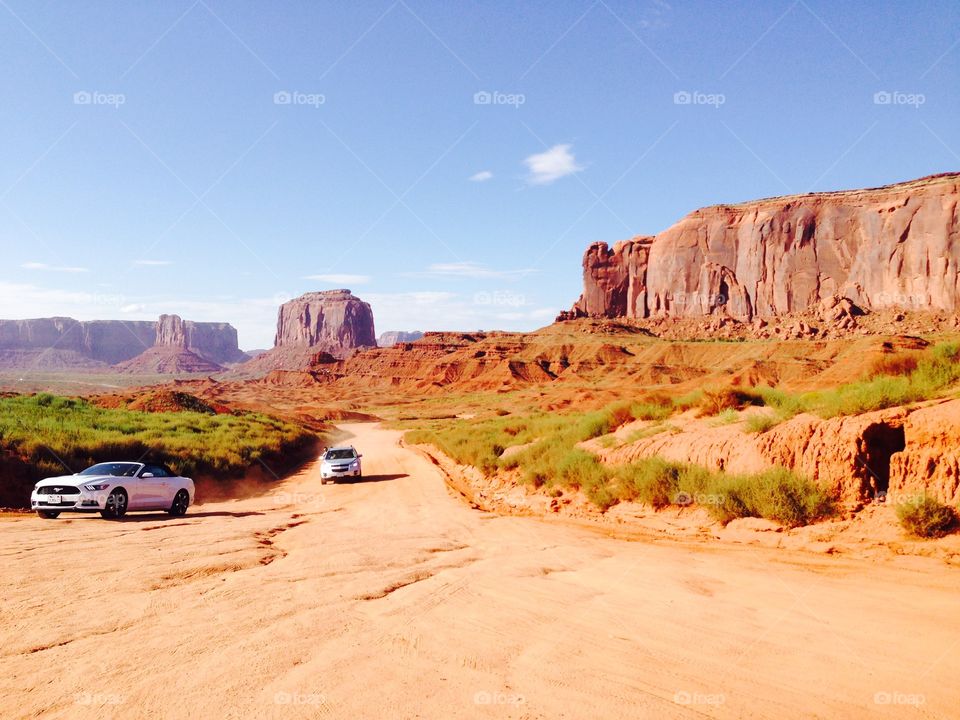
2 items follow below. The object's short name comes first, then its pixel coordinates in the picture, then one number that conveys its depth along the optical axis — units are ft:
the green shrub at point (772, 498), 36.68
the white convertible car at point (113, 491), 43.93
